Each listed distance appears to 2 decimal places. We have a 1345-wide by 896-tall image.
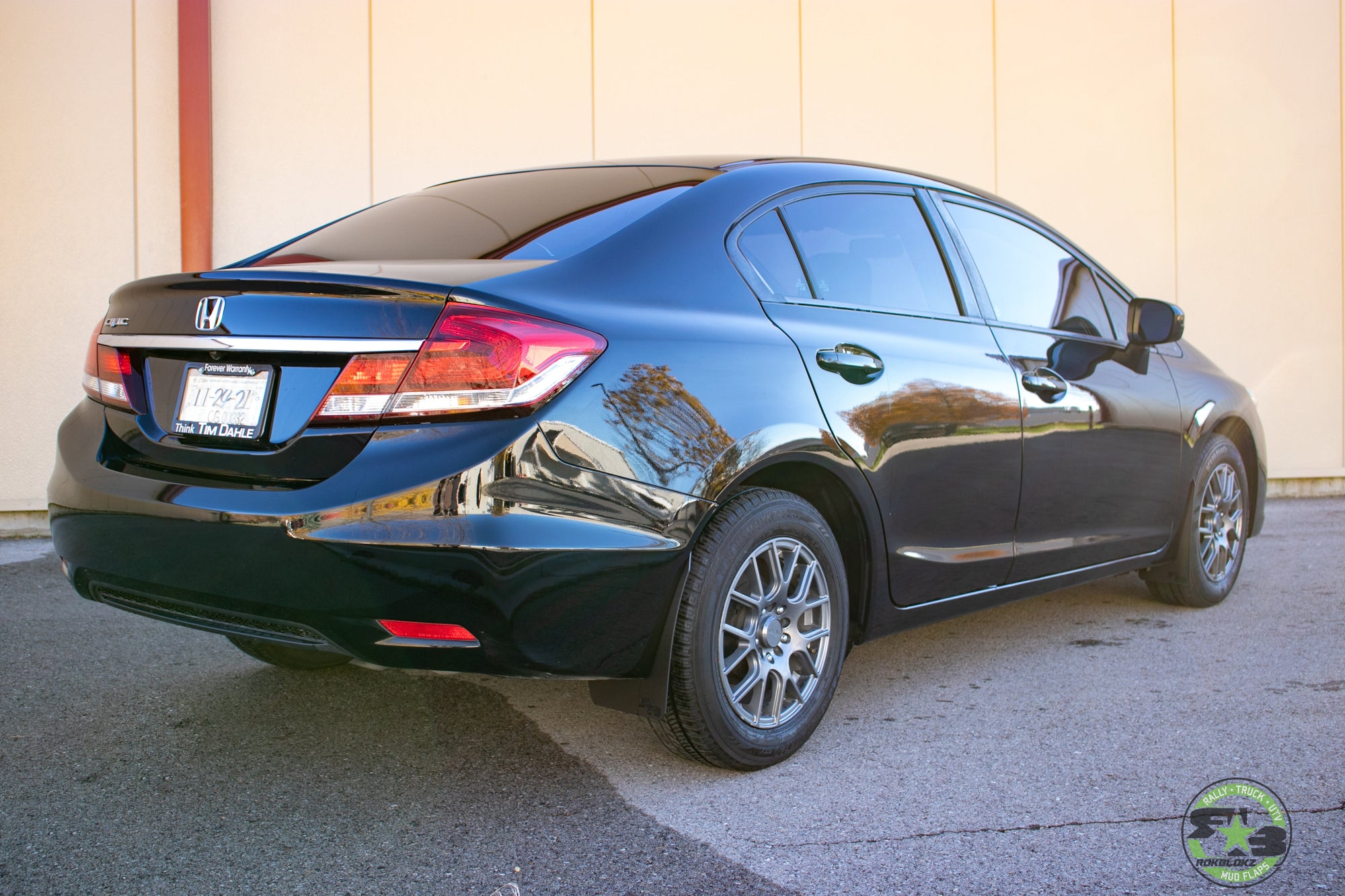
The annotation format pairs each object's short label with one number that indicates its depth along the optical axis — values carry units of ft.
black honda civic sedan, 7.52
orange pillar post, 21.49
